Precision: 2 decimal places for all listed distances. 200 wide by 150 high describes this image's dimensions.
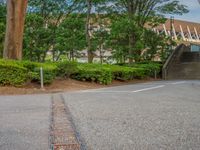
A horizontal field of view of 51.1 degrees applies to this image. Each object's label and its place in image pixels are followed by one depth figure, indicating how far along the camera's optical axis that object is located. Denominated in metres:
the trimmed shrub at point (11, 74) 7.92
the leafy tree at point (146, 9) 17.38
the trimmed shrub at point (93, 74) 10.17
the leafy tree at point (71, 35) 16.00
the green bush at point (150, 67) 15.55
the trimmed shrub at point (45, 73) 8.41
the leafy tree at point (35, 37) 14.99
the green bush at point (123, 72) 12.08
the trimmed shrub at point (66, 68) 9.62
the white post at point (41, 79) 8.26
